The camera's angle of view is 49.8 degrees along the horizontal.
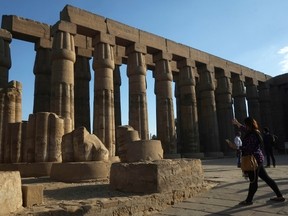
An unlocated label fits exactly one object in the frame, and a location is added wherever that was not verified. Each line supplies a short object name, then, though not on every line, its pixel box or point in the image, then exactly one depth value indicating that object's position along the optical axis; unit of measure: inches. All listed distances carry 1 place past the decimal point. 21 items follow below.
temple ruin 392.8
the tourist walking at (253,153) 187.2
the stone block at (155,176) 209.3
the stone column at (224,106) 968.9
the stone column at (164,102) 791.1
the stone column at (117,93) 867.4
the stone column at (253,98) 1089.2
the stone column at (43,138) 369.1
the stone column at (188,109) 848.9
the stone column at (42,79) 709.9
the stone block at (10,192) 149.5
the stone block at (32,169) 357.7
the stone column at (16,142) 386.0
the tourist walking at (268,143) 403.9
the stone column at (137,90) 729.6
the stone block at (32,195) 169.2
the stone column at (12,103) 446.6
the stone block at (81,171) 307.7
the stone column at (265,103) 1137.4
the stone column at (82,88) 766.5
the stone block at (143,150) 330.3
